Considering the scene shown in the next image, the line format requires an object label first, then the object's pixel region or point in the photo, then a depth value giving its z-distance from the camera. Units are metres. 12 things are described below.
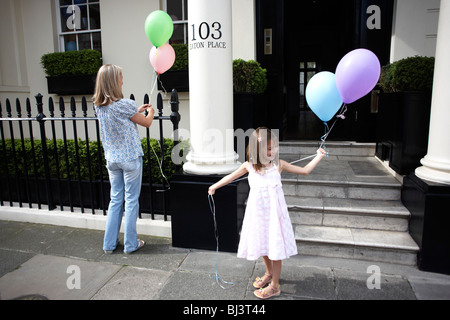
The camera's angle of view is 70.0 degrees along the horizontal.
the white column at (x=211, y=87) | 3.53
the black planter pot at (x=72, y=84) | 7.11
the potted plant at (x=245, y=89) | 4.74
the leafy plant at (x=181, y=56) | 6.45
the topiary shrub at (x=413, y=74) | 3.70
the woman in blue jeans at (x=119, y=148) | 3.25
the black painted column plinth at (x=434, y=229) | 3.10
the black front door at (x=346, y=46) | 5.56
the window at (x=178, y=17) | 6.91
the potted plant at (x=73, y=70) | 7.08
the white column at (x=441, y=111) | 3.09
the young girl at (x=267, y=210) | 2.62
